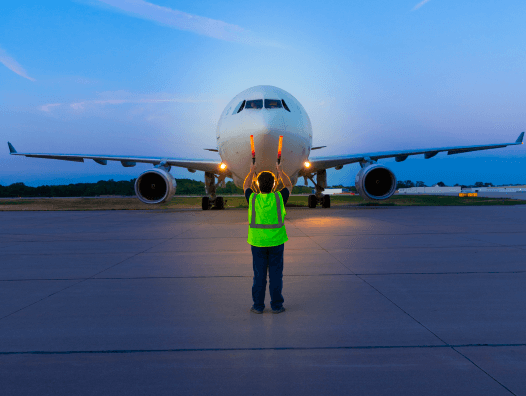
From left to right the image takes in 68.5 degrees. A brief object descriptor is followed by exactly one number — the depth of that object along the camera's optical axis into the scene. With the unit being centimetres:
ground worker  354
